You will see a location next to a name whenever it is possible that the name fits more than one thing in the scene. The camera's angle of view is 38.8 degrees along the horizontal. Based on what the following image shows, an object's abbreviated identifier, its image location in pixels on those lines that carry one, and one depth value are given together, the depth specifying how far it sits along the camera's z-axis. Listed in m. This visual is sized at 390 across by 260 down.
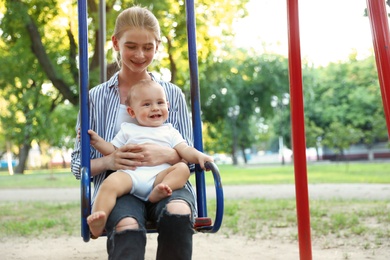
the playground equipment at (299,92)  2.70
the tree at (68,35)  8.80
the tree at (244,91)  29.03
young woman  2.19
